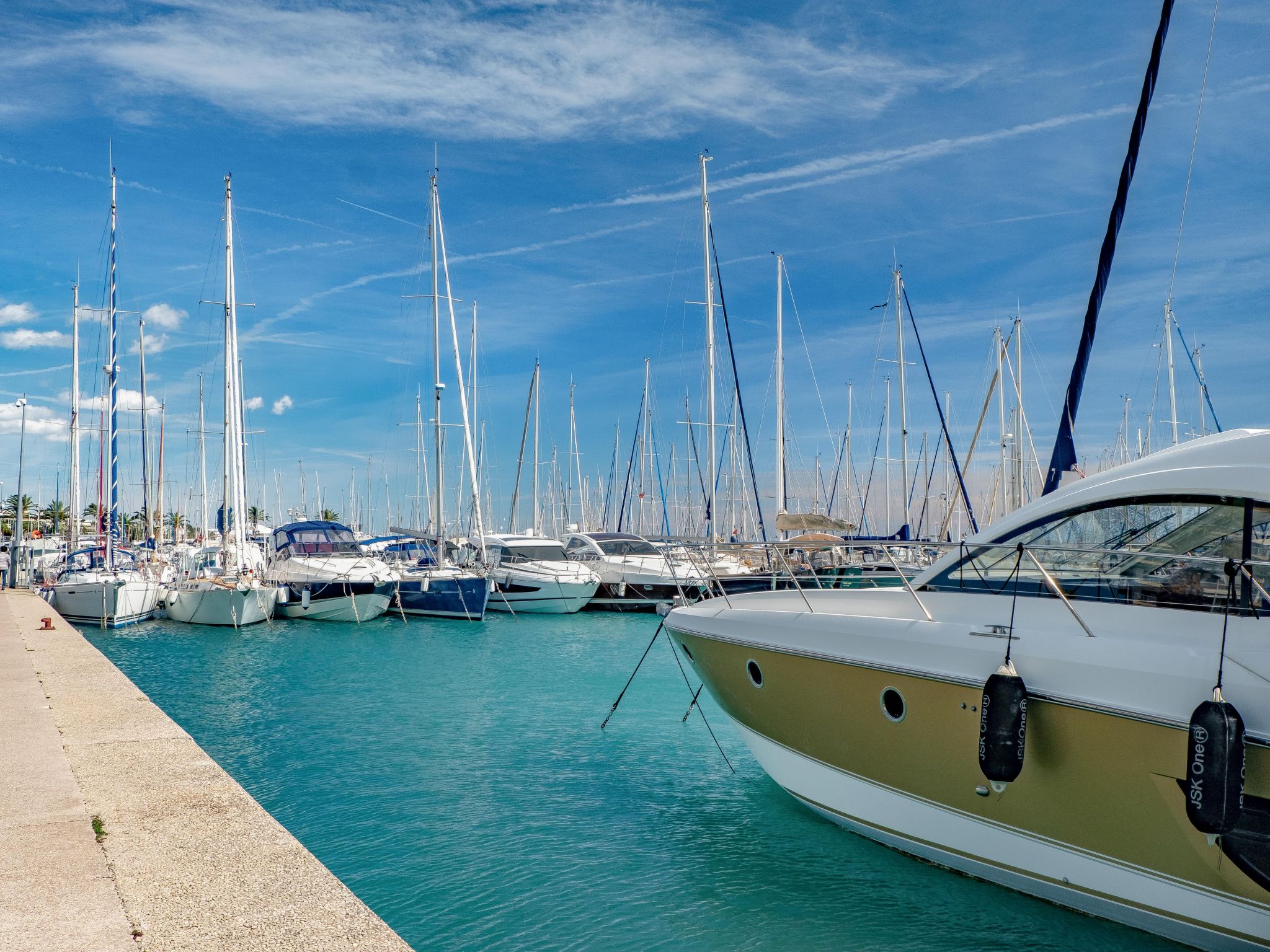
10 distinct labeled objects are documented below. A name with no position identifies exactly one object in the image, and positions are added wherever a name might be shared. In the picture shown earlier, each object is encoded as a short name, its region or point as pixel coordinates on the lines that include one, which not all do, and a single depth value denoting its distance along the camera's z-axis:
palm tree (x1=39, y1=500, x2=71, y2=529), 90.38
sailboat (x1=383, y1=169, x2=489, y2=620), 28.00
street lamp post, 34.37
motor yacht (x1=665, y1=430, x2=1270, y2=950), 5.23
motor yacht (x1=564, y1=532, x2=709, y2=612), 30.48
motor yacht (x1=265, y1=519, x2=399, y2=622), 27.91
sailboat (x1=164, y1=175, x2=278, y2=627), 26.89
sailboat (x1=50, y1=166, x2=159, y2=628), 26.39
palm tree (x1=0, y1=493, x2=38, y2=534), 85.38
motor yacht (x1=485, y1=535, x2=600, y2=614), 29.73
